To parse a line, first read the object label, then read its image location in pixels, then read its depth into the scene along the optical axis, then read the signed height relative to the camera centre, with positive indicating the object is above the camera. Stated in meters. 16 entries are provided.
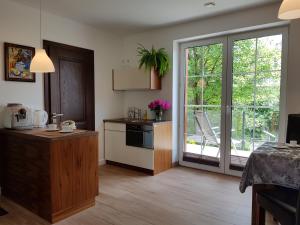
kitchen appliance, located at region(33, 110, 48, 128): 2.98 -0.22
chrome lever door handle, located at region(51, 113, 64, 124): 3.46 -0.26
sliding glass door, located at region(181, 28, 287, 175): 3.34 +0.08
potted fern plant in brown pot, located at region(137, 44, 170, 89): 3.96 +0.68
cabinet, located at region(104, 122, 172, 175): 3.77 -0.85
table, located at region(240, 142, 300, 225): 1.81 -0.55
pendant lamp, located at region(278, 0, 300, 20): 1.65 +0.67
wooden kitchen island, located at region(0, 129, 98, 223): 2.28 -0.73
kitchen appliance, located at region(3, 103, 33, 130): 2.80 -0.18
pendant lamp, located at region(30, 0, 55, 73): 2.51 +0.41
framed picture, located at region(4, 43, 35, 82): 2.99 +0.53
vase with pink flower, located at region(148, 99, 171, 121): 4.02 -0.09
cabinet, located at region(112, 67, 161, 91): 4.04 +0.41
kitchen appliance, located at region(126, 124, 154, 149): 3.75 -0.56
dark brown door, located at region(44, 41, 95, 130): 3.50 +0.27
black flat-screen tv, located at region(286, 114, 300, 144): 2.45 -0.28
